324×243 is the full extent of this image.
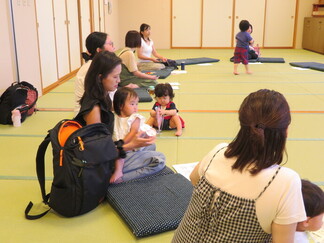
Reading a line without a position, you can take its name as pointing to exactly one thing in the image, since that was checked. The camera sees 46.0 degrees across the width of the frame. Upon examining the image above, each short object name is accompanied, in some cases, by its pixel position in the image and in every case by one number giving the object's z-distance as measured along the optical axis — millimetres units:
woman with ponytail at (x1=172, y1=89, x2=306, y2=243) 1137
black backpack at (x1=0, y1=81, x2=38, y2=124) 3680
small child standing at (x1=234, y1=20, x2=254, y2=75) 6492
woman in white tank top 6183
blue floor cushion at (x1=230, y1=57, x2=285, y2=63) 7893
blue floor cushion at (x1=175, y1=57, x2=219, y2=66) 7629
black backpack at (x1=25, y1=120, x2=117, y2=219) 1933
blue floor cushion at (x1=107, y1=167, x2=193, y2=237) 1885
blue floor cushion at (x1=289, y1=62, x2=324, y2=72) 6798
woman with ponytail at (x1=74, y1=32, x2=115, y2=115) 2902
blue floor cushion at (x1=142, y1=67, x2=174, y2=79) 6030
